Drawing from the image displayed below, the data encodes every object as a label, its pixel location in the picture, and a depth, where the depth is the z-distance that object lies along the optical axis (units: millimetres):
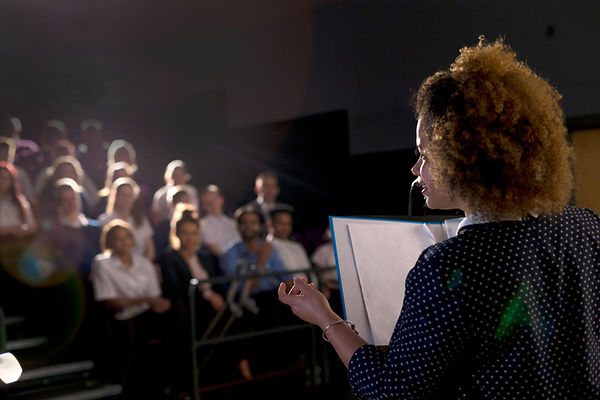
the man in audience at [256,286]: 4203
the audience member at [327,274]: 4676
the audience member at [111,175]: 4723
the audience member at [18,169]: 4480
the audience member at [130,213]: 4434
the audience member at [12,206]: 3948
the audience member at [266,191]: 5020
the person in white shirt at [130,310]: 3729
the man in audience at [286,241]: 4602
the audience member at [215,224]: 4910
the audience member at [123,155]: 5281
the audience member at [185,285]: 3904
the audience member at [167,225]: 4609
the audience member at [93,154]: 5633
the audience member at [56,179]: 4125
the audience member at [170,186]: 5141
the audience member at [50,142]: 5176
